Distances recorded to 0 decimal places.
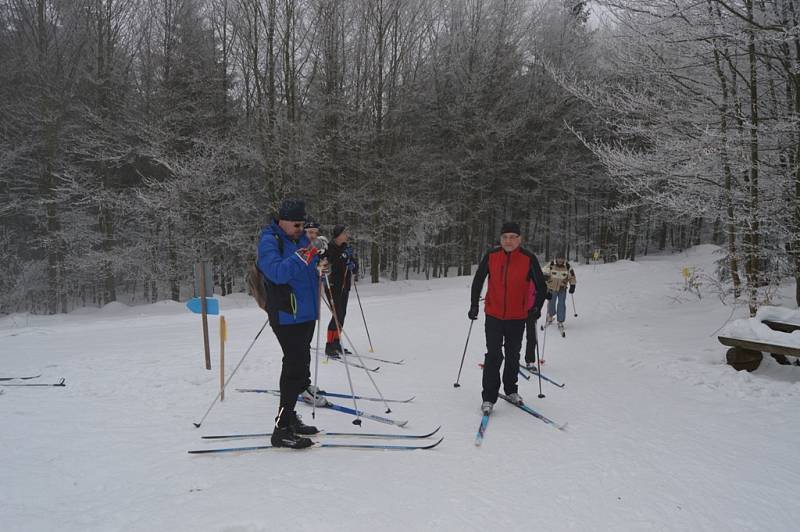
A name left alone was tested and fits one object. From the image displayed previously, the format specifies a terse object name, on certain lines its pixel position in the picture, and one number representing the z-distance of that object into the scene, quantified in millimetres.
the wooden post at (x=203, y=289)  6066
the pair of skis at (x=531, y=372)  6548
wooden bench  6191
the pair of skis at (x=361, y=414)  4574
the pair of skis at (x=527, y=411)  4353
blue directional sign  6051
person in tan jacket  9914
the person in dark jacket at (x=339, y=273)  7277
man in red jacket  5070
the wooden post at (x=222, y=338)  5170
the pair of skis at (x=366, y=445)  3889
